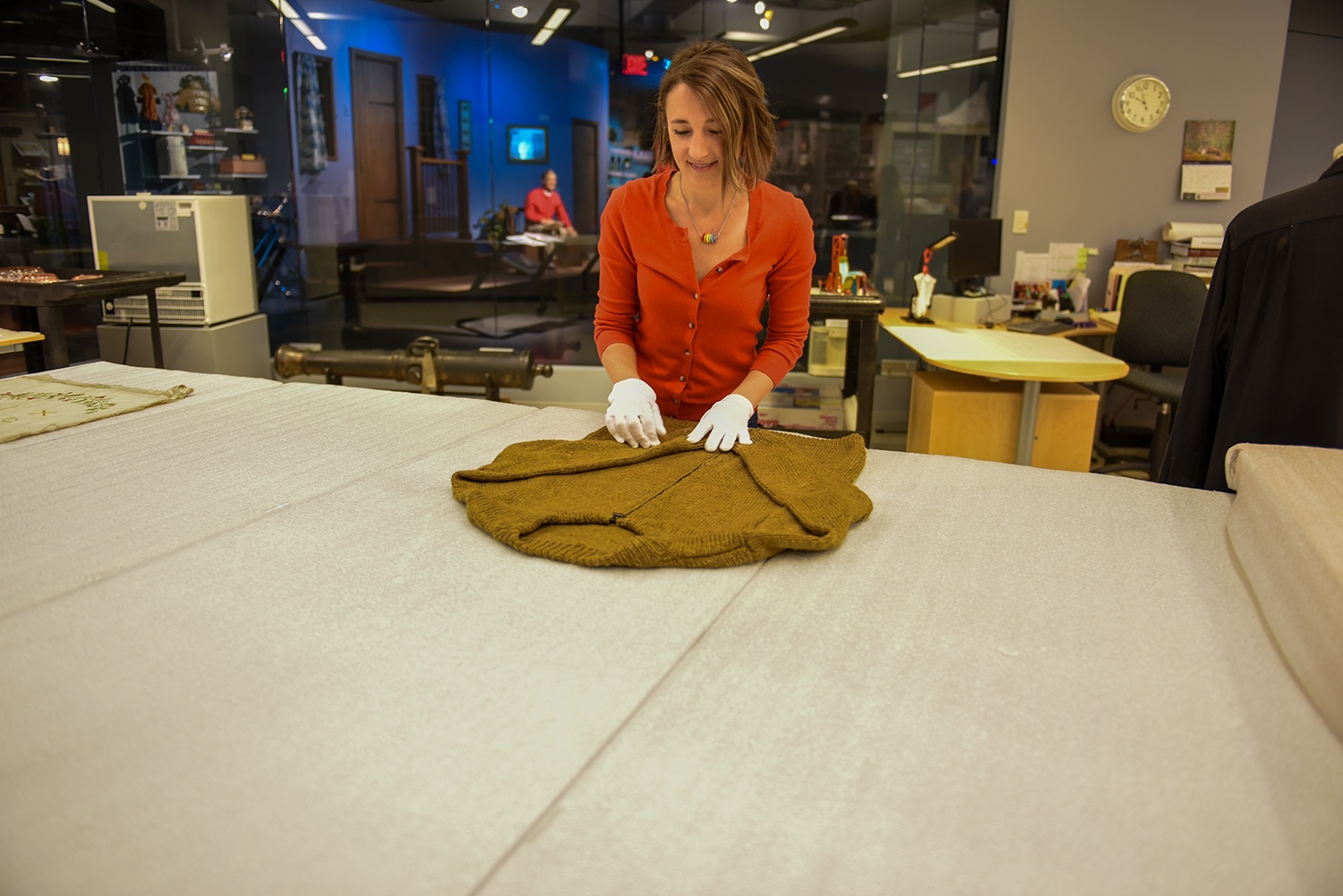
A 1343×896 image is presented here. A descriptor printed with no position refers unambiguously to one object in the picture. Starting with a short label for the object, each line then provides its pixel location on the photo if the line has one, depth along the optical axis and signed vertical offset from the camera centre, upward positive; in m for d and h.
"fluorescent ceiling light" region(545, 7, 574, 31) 4.96 +1.13
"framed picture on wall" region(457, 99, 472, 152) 5.03 +0.55
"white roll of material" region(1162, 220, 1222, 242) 4.43 +0.03
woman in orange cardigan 1.78 -0.07
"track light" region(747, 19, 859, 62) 4.81 +1.03
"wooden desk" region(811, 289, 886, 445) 3.57 -0.37
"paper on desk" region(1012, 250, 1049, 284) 4.64 -0.16
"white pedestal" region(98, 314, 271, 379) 4.30 -0.60
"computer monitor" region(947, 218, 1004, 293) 4.25 -0.08
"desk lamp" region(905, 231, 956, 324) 4.18 -0.28
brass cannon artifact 3.84 -0.60
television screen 5.08 +0.46
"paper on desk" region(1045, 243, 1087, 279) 4.63 -0.13
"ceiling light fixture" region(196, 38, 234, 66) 4.78 +0.89
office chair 3.95 -0.39
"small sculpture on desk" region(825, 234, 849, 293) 3.94 -0.15
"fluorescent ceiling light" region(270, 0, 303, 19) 4.89 +1.14
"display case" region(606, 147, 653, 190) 5.14 +0.36
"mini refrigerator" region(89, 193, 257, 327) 4.29 -0.12
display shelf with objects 4.70 +0.44
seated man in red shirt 5.18 +0.09
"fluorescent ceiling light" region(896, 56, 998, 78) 4.64 +0.84
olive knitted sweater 1.13 -0.38
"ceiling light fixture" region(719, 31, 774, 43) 4.89 +1.02
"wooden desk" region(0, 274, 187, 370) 3.36 -0.29
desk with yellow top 3.22 -0.63
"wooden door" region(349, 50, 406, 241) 5.03 +0.45
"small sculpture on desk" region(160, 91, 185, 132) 4.75 +0.55
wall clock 4.40 +0.64
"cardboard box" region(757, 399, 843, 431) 4.22 -0.86
